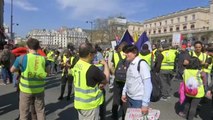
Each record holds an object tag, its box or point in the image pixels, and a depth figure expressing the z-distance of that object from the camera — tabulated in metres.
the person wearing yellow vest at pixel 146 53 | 4.60
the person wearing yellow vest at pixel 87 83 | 2.24
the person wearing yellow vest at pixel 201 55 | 4.28
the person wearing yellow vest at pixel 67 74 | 4.95
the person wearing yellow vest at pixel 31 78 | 2.85
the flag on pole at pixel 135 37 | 4.58
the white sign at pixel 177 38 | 12.15
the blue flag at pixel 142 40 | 4.26
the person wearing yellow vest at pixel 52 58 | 9.81
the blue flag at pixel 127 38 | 4.20
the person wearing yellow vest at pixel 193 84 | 3.59
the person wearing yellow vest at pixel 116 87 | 3.45
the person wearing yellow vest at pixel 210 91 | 3.38
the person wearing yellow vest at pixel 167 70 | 5.40
